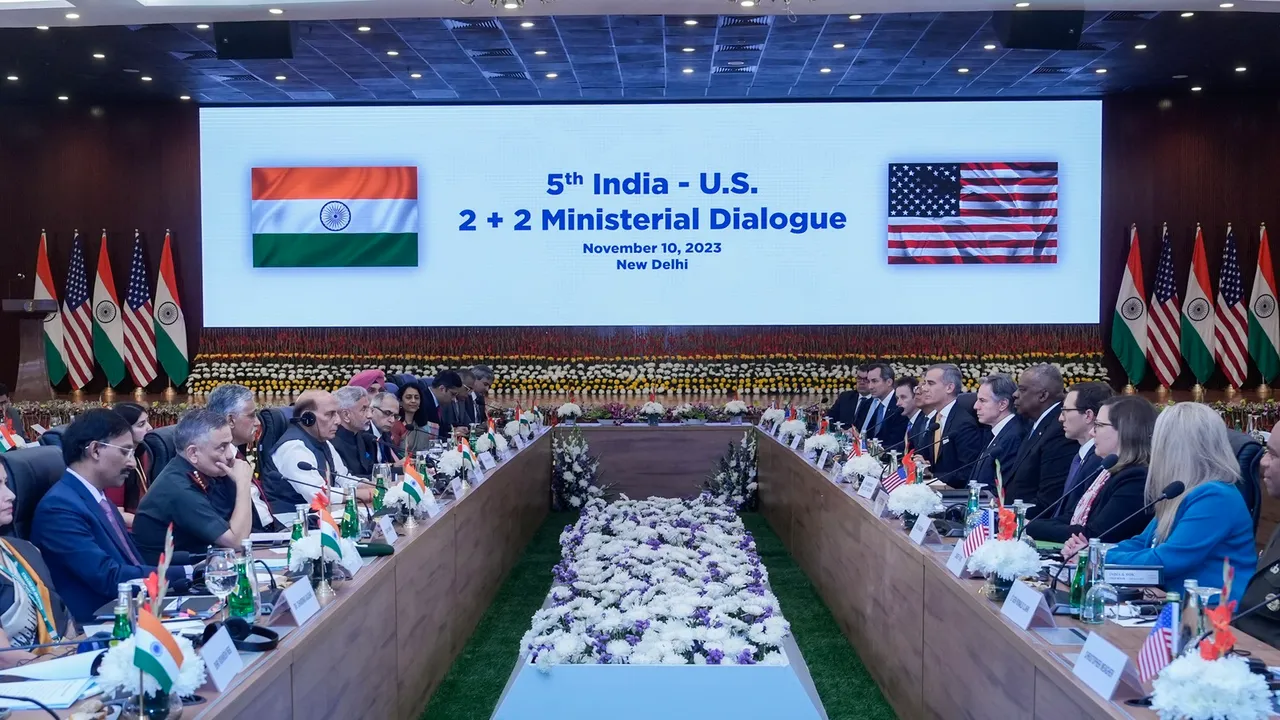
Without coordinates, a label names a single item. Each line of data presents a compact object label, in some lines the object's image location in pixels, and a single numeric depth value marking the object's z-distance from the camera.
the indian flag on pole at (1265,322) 11.48
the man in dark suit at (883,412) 7.54
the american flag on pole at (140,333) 11.88
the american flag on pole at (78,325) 11.88
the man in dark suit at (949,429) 5.90
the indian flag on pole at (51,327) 11.90
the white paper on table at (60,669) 2.22
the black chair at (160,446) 4.65
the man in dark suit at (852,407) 8.48
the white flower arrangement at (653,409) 9.17
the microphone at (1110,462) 3.63
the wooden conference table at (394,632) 2.35
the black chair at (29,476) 3.35
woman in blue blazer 3.02
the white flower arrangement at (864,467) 5.04
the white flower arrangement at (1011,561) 2.84
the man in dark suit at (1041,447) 4.68
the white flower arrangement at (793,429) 7.39
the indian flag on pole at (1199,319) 11.54
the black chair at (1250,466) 3.76
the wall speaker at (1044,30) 7.88
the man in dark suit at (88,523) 3.15
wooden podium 11.53
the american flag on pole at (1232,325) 11.45
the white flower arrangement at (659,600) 3.16
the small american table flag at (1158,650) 2.12
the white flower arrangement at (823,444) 6.23
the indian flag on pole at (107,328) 11.91
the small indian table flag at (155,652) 1.90
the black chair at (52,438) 4.89
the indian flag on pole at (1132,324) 11.55
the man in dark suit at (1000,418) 5.34
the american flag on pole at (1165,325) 11.53
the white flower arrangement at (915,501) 3.95
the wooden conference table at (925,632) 2.40
